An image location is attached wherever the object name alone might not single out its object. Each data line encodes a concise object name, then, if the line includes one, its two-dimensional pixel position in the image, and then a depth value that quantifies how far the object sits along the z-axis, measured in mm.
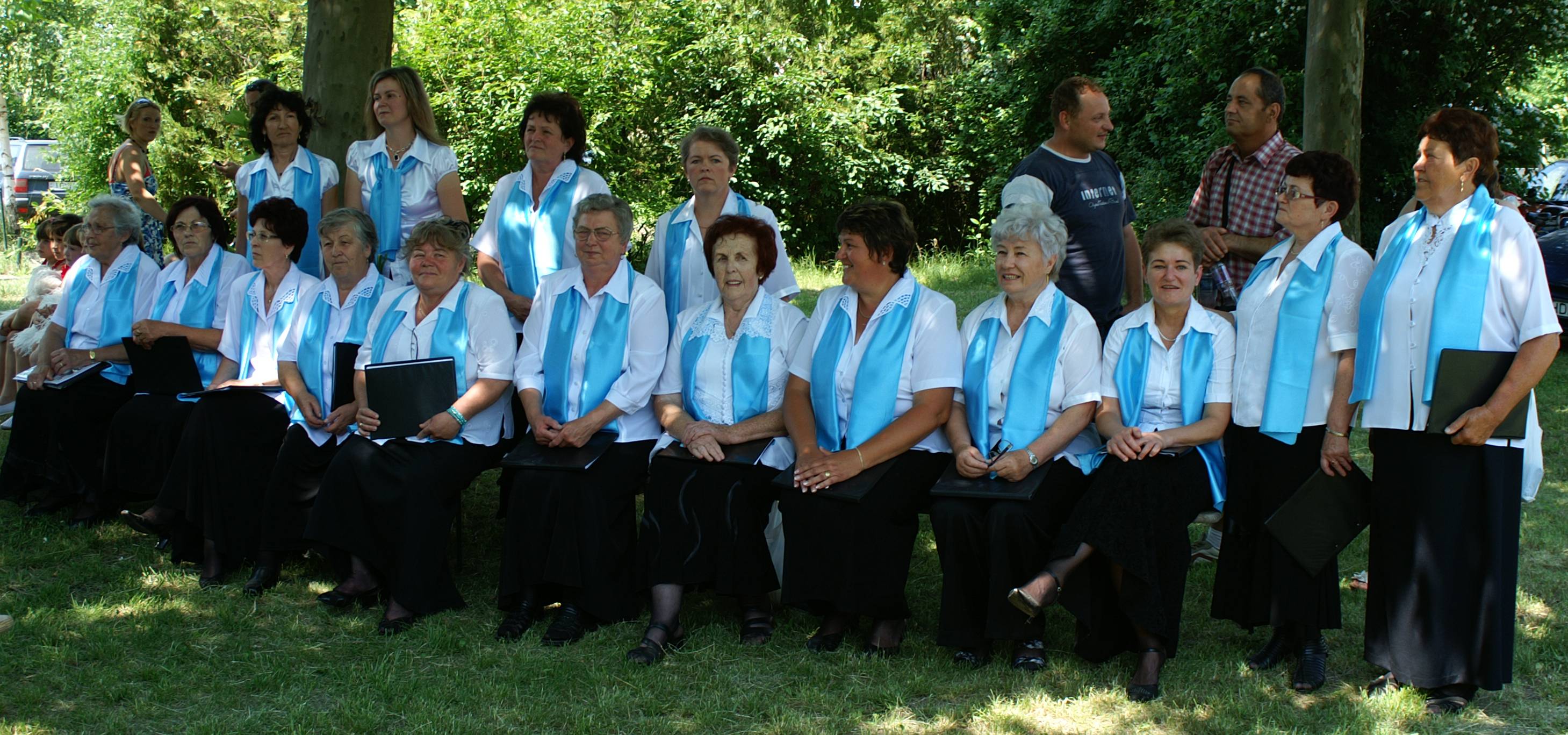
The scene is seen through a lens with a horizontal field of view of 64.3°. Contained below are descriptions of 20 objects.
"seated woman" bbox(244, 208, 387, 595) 5172
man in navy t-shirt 5047
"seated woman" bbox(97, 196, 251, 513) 5785
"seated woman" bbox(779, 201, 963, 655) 4383
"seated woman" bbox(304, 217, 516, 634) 4785
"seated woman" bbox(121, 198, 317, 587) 5316
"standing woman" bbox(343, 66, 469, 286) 5836
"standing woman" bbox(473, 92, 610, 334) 5555
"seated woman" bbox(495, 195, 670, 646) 4656
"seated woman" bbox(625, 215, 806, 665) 4582
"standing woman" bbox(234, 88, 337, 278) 6164
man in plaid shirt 5023
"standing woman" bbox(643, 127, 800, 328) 5266
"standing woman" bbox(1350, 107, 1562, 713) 3619
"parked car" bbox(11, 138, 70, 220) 23688
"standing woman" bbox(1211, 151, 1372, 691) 3996
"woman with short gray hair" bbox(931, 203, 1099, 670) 4184
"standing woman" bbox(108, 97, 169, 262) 8406
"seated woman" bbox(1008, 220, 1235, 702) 4035
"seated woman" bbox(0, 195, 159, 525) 6180
